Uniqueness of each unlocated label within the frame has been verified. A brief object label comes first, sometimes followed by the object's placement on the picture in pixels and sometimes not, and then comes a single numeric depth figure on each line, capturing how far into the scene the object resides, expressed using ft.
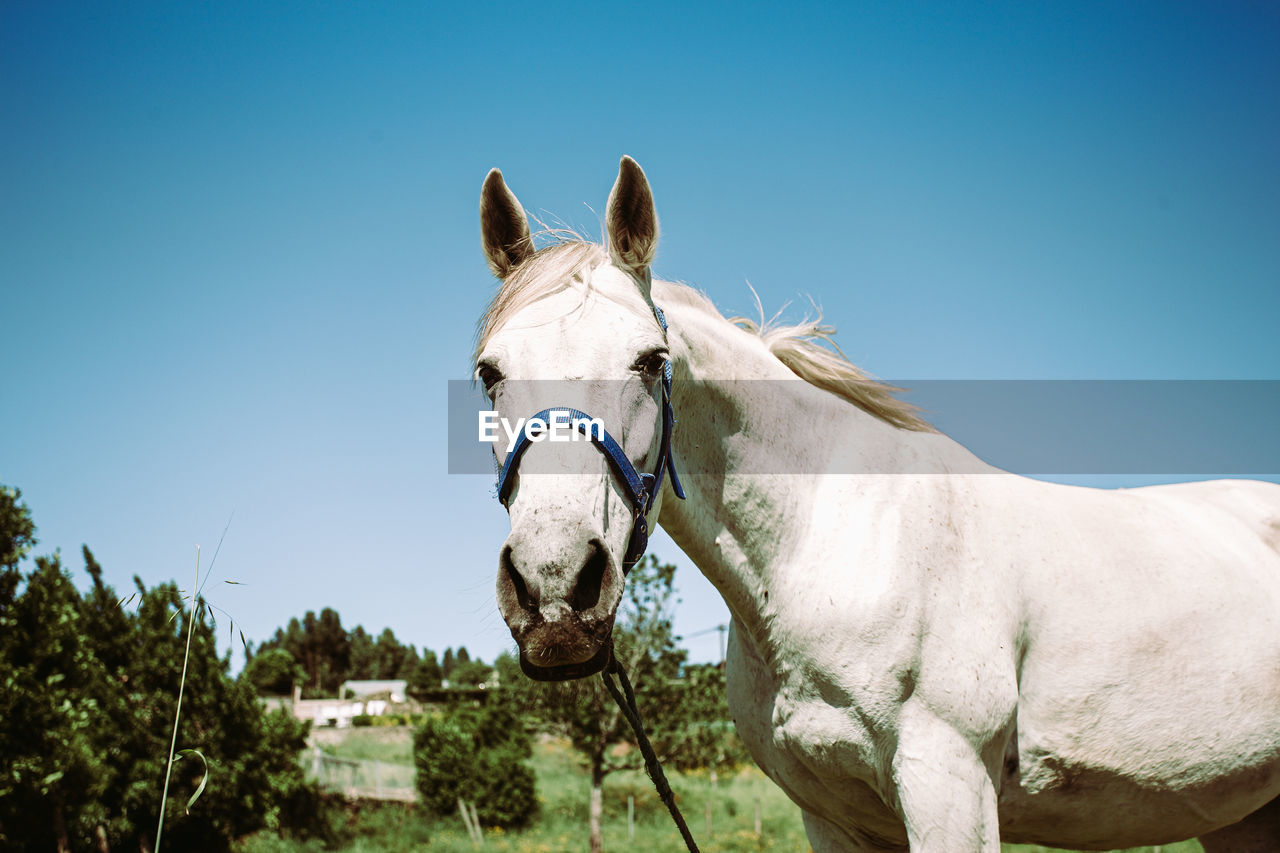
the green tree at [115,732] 47.06
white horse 8.10
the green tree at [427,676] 298.56
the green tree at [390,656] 400.67
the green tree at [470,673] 243.34
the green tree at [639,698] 65.92
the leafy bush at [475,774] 91.35
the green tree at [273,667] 151.40
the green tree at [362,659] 395.96
